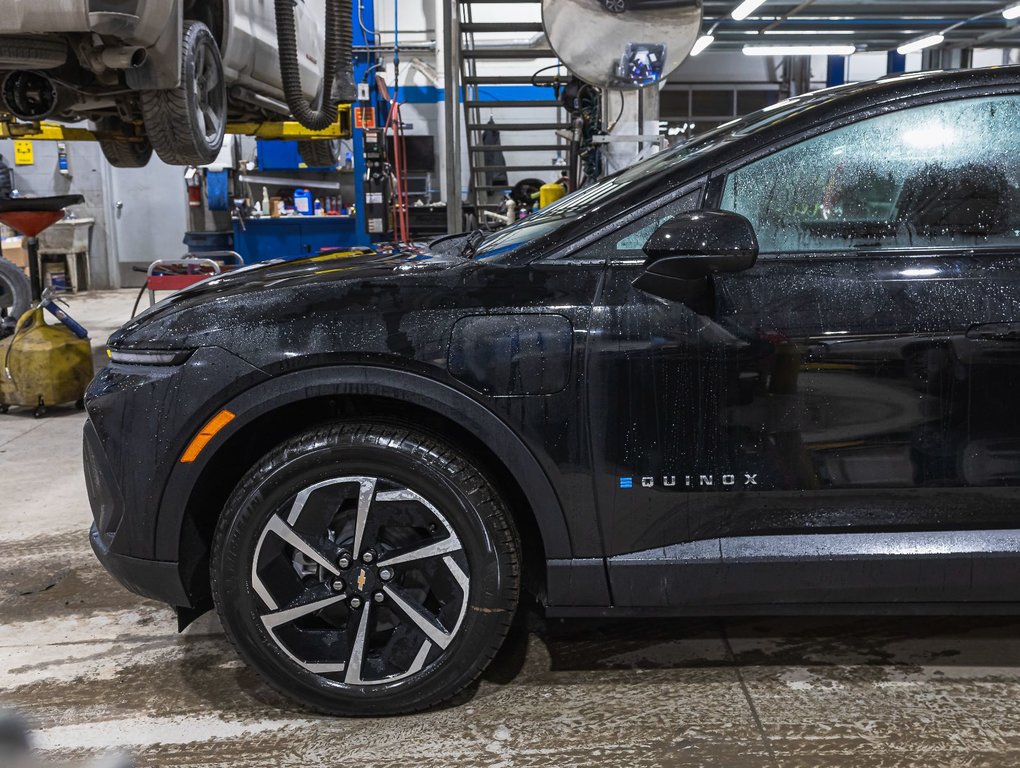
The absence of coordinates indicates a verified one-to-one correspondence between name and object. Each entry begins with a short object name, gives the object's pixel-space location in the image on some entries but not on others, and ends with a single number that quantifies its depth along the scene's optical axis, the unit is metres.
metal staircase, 9.11
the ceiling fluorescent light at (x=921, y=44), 12.87
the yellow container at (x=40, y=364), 6.07
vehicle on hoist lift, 4.76
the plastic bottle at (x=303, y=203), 13.64
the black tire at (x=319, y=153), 10.86
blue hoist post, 12.20
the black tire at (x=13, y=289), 8.02
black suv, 2.21
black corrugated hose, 6.14
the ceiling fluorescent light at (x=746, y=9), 10.11
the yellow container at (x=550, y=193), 6.86
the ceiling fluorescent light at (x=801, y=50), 13.06
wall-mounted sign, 14.30
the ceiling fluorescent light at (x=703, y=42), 12.40
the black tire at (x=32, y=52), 4.79
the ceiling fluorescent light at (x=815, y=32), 12.31
